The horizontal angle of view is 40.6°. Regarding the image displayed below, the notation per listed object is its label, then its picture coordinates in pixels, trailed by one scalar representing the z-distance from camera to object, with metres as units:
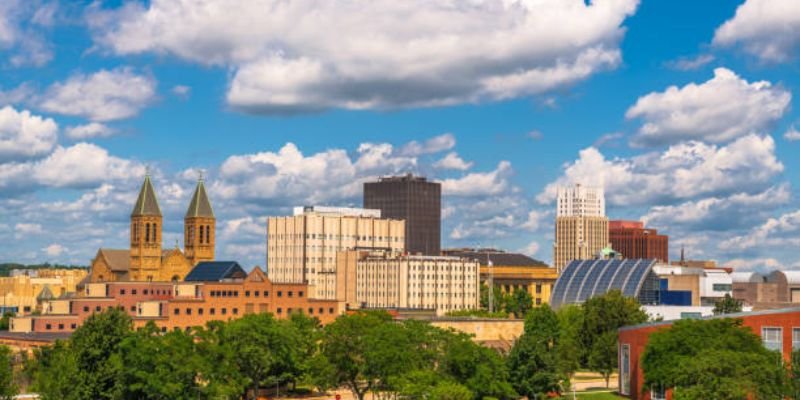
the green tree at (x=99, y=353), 111.94
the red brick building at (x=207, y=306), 178.12
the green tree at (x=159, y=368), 110.50
